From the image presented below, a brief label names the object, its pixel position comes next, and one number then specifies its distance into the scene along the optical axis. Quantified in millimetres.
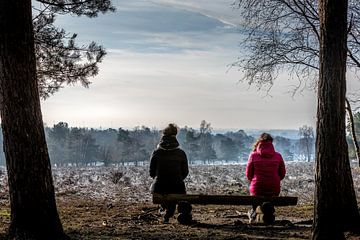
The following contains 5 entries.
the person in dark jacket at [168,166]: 8461
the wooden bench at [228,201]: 8008
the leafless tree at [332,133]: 5961
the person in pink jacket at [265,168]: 8477
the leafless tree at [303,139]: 123625
